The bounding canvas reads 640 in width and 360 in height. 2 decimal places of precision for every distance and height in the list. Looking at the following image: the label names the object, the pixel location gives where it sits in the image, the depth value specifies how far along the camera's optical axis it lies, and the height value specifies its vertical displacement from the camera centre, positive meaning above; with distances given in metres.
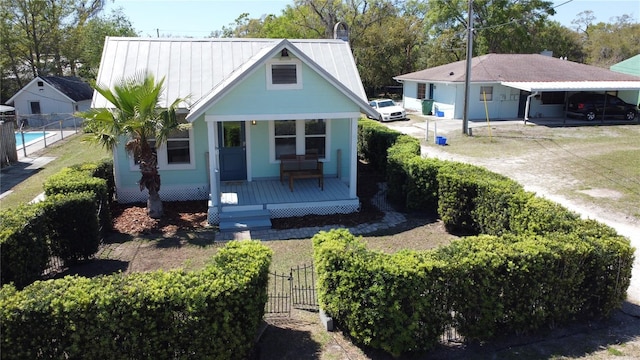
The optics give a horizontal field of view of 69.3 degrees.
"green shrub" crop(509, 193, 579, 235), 7.81 -2.03
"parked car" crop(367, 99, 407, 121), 31.42 -0.57
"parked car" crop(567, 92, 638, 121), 29.41 -0.43
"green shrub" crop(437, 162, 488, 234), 10.90 -2.25
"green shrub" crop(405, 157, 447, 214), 12.20 -2.19
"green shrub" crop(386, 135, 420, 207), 13.30 -2.00
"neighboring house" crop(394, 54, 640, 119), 29.83 +1.06
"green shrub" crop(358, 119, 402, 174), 16.91 -1.53
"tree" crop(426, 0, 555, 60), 46.16 +7.96
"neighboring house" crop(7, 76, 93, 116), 32.72 +0.24
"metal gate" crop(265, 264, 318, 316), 7.43 -3.25
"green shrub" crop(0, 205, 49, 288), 7.22 -2.31
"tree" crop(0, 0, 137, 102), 41.00 +5.83
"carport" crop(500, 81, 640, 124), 27.92 +0.93
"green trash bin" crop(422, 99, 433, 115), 33.75 -0.33
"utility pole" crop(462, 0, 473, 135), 23.72 +1.57
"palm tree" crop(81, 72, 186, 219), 10.88 -0.40
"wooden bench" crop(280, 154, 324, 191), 13.82 -2.03
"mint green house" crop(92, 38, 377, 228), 12.32 -0.40
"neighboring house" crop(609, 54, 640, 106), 35.88 +2.73
